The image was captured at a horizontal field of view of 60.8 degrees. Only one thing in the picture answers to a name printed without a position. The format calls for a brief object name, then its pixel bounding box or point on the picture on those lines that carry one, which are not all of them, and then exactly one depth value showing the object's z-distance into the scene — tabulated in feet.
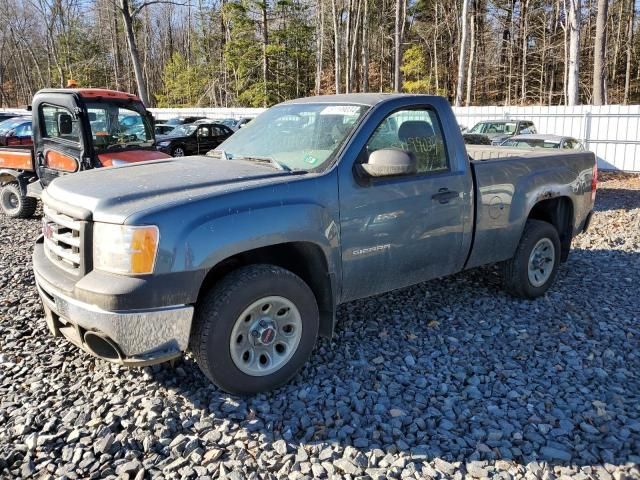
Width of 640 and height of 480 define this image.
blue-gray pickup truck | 9.73
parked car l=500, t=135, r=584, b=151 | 41.88
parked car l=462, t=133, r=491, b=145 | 38.01
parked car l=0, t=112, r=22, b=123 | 64.84
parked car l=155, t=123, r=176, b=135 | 72.54
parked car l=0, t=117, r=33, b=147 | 45.75
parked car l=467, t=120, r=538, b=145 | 51.96
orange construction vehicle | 27.27
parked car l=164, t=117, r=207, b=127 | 86.02
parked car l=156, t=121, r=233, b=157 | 58.18
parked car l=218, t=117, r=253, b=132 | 80.19
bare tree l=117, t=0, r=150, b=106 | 66.28
